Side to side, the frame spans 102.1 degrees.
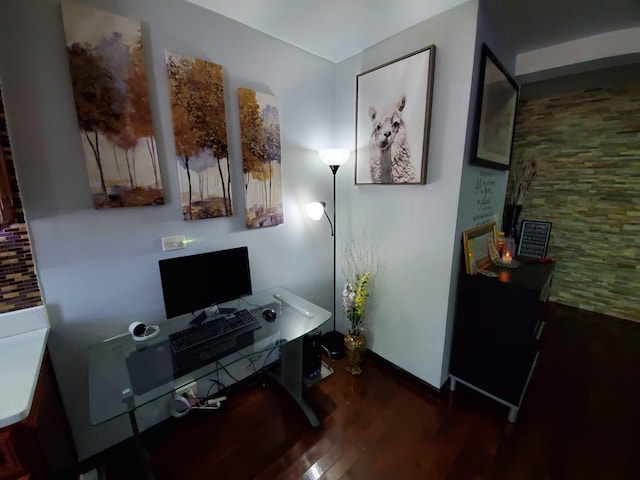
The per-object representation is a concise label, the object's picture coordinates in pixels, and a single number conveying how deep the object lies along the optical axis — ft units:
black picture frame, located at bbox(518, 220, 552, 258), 9.89
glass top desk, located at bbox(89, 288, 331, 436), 3.59
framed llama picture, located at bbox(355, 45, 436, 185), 5.39
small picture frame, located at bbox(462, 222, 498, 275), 5.74
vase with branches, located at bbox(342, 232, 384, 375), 6.91
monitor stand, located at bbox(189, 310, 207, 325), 5.12
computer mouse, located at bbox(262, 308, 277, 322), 5.34
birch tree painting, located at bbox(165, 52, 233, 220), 4.74
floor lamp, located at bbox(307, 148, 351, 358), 6.54
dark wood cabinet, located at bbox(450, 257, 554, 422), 5.13
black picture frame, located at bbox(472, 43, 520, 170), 5.23
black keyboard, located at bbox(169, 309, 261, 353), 4.48
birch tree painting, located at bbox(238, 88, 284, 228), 5.63
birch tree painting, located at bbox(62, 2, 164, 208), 3.84
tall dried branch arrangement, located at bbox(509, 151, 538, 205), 10.25
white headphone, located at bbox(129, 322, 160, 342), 4.59
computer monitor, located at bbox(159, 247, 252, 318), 4.66
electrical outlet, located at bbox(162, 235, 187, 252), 4.92
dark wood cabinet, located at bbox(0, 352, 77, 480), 2.60
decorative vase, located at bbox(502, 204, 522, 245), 9.32
